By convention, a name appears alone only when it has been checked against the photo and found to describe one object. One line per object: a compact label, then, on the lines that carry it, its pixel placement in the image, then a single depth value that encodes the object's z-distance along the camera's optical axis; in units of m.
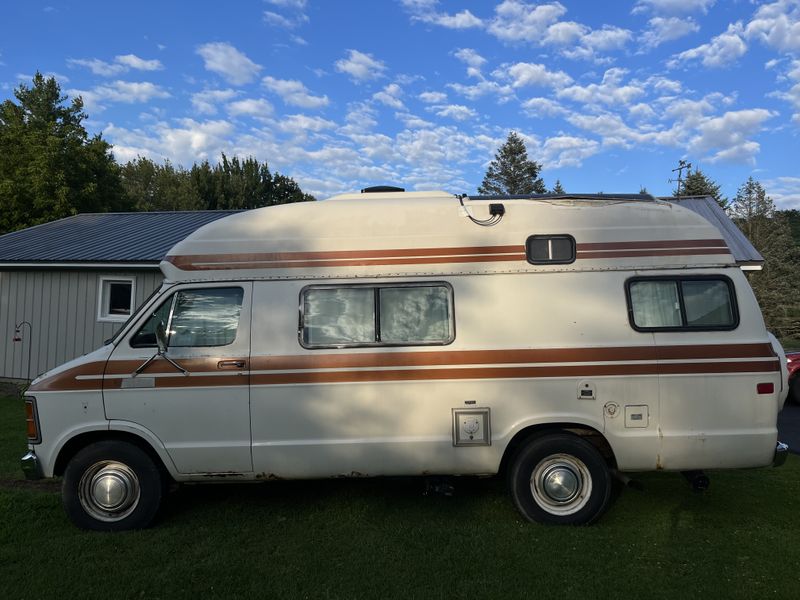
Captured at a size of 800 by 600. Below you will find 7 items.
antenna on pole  38.91
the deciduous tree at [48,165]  24.25
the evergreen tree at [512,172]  45.84
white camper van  4.64
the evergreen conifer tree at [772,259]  29.36
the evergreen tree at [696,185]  39.59
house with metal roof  12.35
